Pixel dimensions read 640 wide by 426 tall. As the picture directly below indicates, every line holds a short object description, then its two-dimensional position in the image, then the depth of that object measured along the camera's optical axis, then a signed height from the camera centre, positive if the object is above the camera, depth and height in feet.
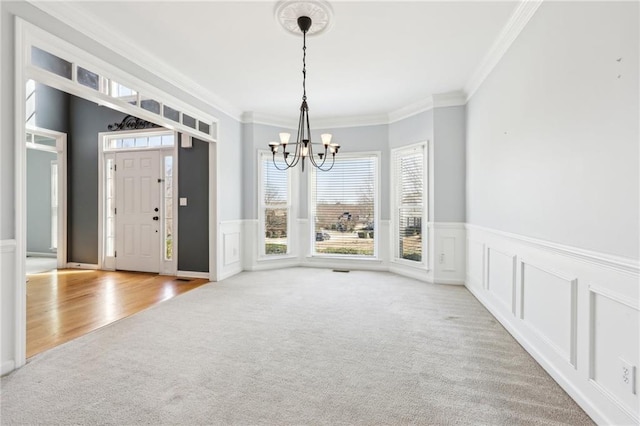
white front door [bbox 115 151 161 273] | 18.03 +0.01
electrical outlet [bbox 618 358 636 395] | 4.92 -2.62
